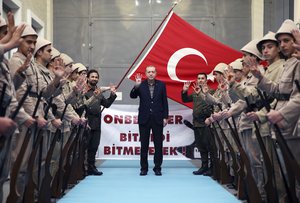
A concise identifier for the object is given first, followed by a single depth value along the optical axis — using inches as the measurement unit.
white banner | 294.6
